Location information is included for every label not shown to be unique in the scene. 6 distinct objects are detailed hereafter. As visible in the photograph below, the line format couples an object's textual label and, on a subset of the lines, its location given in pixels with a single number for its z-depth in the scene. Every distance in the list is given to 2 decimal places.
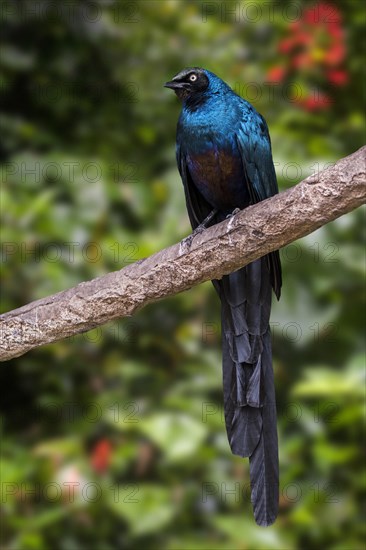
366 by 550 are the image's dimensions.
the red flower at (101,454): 5.23
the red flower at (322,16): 6.08
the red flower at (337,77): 6.02
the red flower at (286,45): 6.12
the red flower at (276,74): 6.06
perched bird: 4.00
